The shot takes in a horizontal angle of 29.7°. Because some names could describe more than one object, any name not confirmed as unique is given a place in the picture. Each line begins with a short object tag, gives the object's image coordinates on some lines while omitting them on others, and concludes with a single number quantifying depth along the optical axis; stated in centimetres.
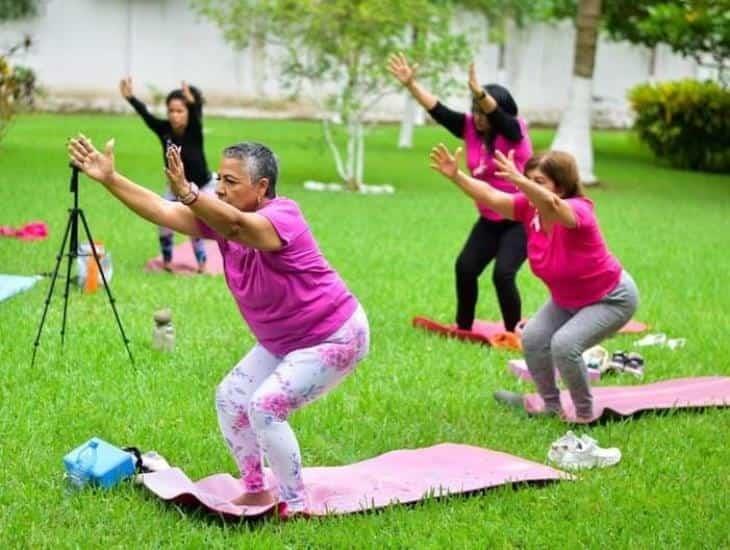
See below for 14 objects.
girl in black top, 1131
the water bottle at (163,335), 843
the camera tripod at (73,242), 685
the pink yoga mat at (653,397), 736
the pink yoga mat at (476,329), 941
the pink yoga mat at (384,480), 552
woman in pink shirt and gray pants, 692
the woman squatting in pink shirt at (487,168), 880
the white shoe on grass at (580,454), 633
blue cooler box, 565
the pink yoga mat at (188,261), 1201
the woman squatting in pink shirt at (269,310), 525
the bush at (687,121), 2627
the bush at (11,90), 1888
